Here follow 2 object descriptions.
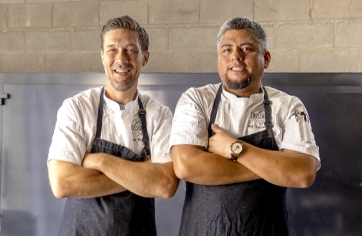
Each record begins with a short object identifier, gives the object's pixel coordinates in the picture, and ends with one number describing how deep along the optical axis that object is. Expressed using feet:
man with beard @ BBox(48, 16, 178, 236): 5.72
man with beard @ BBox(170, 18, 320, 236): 5.57
